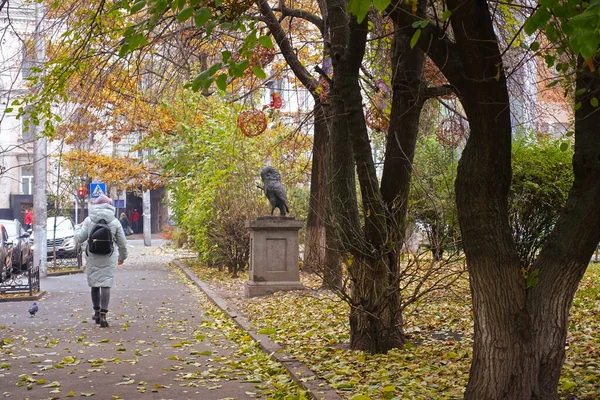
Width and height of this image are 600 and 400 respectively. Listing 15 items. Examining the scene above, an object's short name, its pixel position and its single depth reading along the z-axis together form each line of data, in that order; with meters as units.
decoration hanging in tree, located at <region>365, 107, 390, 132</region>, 12.56
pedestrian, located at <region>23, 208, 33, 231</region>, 46.53
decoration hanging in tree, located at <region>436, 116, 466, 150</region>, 12.59
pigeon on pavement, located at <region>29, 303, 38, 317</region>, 13.95
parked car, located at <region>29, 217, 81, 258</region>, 31.89
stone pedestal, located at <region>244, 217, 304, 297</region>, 16.75
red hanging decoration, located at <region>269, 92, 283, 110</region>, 17.34
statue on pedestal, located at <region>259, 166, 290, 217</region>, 17.31
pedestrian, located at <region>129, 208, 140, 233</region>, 65.25
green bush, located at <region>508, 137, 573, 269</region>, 11.93
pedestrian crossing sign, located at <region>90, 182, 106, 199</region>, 37.16
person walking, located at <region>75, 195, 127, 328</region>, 12.93
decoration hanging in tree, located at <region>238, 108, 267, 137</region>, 15.22
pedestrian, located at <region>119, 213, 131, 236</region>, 60.28
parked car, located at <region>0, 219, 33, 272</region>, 23.78
